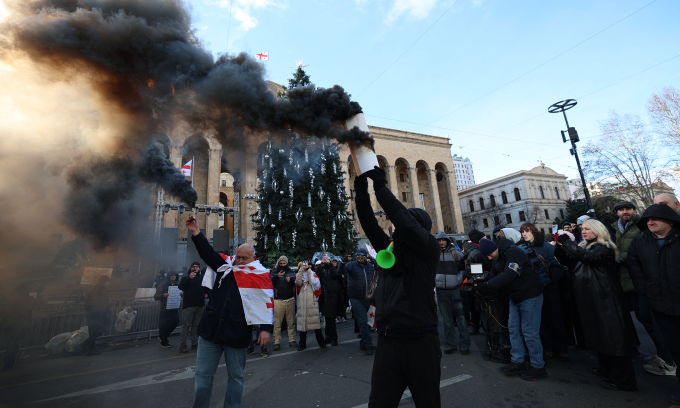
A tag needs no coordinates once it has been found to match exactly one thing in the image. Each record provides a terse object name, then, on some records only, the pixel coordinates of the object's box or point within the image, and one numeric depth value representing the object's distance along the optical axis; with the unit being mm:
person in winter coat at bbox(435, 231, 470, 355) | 5477
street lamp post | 14960
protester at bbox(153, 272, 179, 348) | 7754
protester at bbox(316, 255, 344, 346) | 6812
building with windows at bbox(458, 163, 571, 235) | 49688
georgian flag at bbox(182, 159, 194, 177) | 13562
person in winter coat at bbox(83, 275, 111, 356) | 7195
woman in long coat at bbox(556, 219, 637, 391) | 3600
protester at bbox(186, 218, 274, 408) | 3178
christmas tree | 14336
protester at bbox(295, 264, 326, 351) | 6543
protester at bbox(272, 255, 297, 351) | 7113
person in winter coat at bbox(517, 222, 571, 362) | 4839
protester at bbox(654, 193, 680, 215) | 3994
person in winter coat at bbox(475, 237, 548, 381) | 4094
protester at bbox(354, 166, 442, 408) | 1995
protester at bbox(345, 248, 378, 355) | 5895
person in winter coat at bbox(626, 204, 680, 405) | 3211
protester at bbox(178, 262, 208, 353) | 7234
